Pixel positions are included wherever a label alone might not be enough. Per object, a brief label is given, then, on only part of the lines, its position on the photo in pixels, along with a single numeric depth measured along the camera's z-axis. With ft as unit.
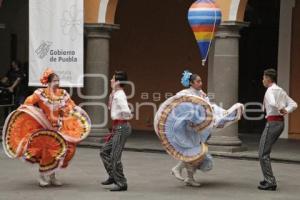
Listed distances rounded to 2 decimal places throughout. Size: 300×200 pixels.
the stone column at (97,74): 54.85
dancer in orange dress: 34.68
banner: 54.24
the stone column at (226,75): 49.80
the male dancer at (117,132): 33.53
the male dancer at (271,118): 34.47
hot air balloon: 46.06
